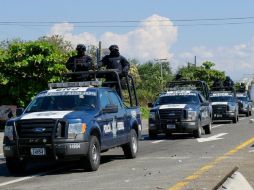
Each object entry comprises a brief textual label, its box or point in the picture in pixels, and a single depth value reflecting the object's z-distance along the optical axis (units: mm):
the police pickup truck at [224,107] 34719
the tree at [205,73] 67312
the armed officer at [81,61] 16656
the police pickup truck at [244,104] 44844
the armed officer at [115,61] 17078
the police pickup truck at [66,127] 12359
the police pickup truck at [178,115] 22844
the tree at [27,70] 29328
